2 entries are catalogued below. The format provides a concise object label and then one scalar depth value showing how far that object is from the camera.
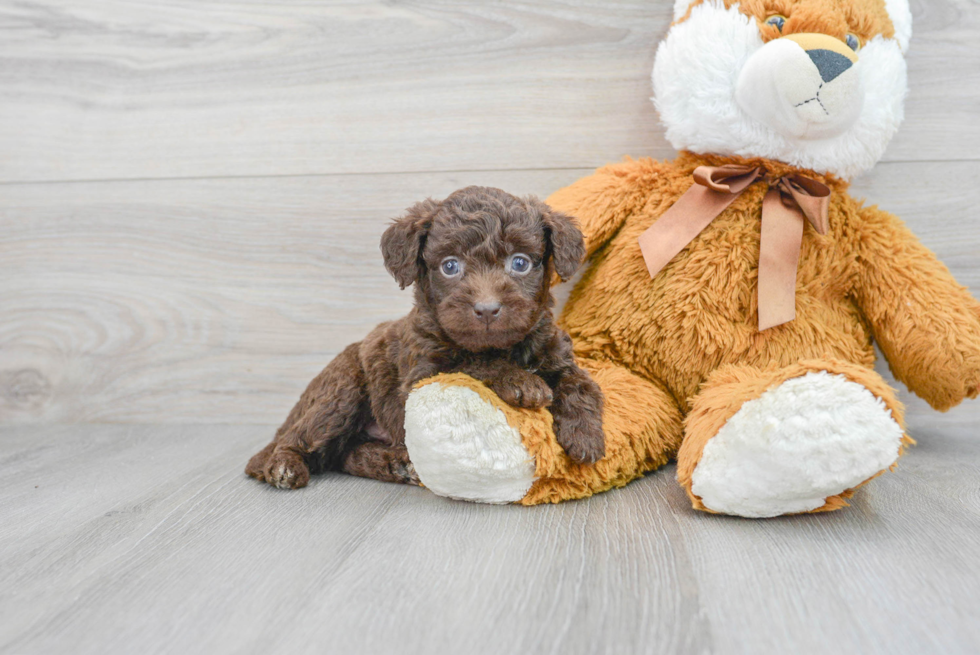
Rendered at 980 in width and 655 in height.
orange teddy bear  0.65
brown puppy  0.61
